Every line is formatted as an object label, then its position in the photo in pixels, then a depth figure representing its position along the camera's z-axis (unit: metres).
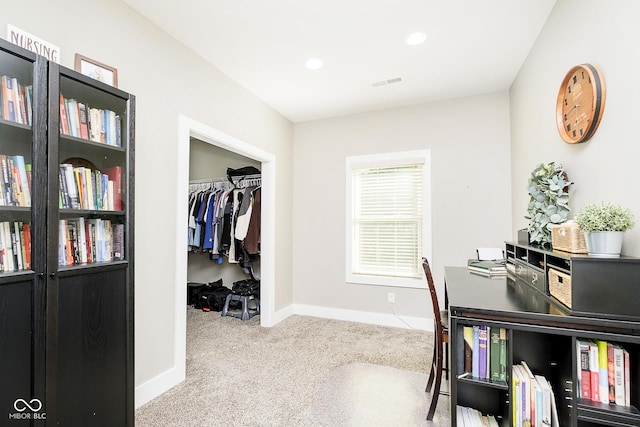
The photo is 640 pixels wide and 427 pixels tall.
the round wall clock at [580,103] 1.41
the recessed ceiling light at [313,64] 2.56
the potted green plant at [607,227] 1.14
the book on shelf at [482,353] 1.29
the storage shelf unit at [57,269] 1.16
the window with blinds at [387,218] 3.48
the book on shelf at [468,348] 1.31
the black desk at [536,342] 1.07
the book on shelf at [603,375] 1.10
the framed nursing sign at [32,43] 1.37
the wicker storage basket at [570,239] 1.26
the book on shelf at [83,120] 1.46
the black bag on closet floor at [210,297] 3.97
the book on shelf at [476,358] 1.30
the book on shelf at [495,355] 1.27
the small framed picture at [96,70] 1.64
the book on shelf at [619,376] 1.08
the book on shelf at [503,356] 1.26
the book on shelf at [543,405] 1.18
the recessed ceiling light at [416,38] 2.22
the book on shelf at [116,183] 1.59
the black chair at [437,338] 1.79
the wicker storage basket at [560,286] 1.20
